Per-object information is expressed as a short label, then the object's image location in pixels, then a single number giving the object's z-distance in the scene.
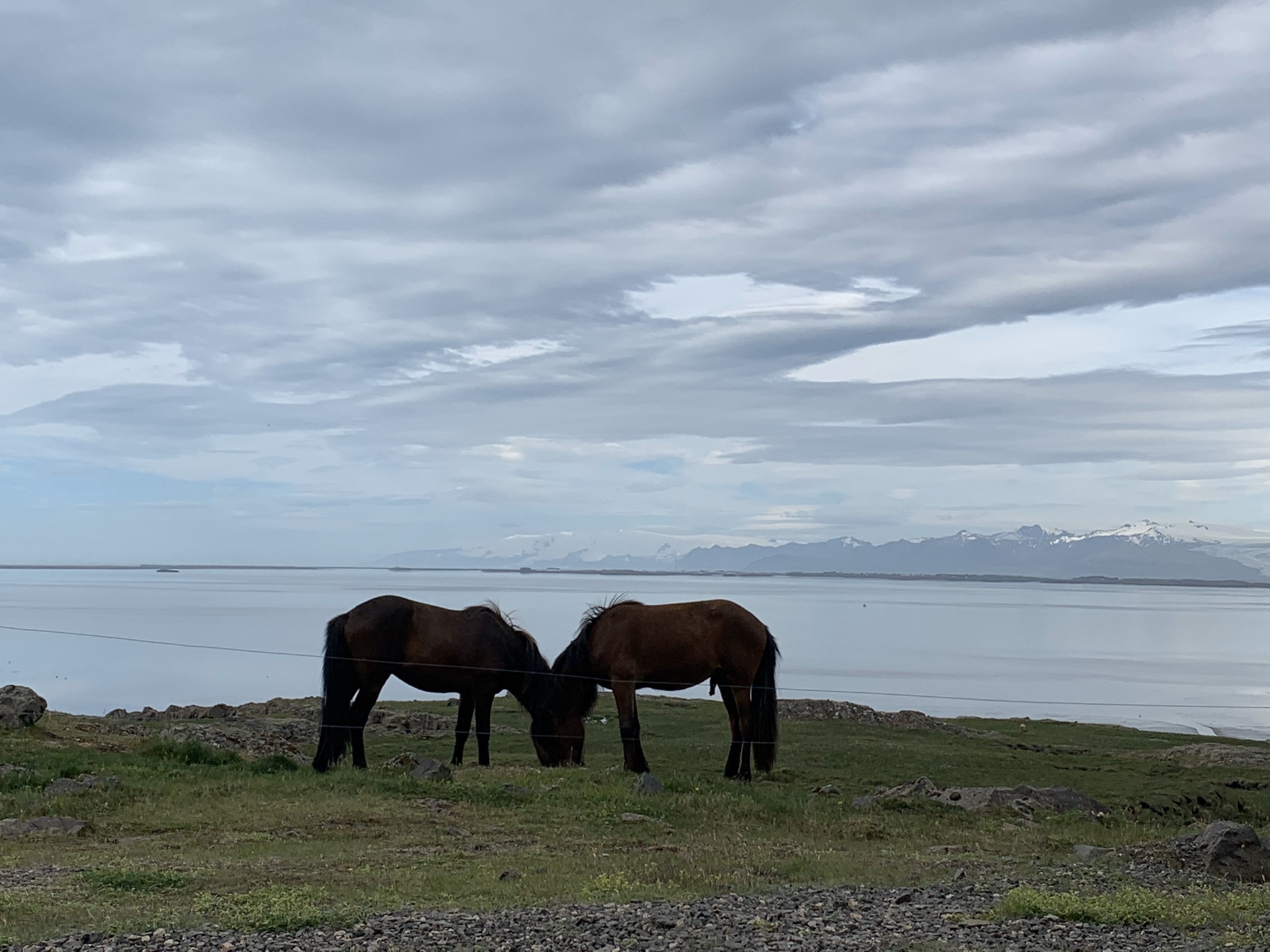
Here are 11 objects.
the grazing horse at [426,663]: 15.59
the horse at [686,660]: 15.34
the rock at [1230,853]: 8.77
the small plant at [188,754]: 14.54
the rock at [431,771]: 13.12
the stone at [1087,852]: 9.65
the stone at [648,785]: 12.42
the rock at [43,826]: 10.37
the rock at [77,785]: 11.86
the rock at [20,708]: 15.55
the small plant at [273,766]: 14.04
